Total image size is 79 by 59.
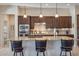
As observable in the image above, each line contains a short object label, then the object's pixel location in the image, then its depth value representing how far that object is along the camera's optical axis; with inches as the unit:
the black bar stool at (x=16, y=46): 133.4
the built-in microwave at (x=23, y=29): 235.2
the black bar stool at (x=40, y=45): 131.4
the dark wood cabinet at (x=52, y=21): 252.6
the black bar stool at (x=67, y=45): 134.4
